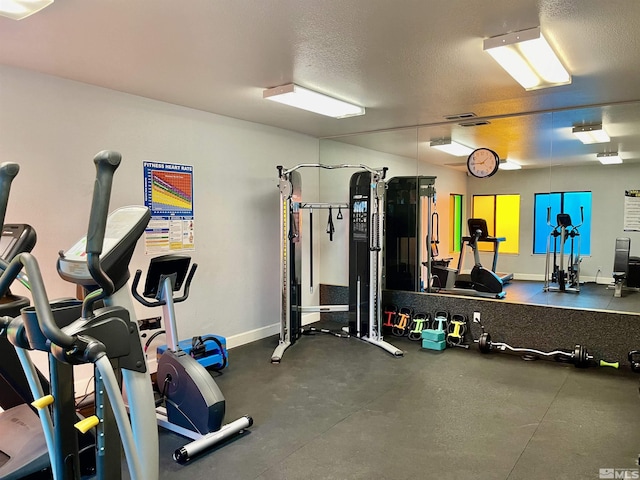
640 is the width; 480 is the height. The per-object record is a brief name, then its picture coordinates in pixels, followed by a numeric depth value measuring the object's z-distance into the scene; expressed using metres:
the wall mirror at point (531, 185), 5.60
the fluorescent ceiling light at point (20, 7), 2.23
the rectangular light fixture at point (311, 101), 3.83
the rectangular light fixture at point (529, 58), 2.70
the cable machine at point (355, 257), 5.10
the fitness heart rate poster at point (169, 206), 4.32
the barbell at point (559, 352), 4.45
